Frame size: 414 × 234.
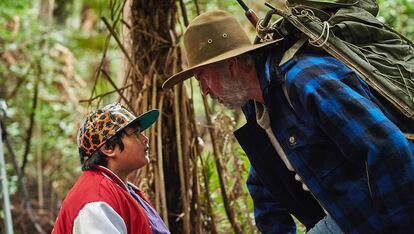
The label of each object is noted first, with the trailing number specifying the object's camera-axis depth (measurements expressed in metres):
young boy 2.73
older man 2.22
